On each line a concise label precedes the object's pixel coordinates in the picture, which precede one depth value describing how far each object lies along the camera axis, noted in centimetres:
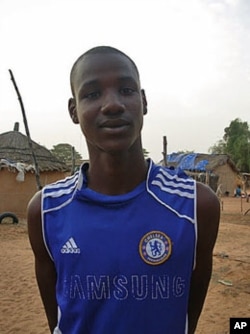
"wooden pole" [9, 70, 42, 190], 938
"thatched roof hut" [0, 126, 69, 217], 1473
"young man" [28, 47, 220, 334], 102
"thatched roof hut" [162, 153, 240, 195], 3081
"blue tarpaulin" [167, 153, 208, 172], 3136
